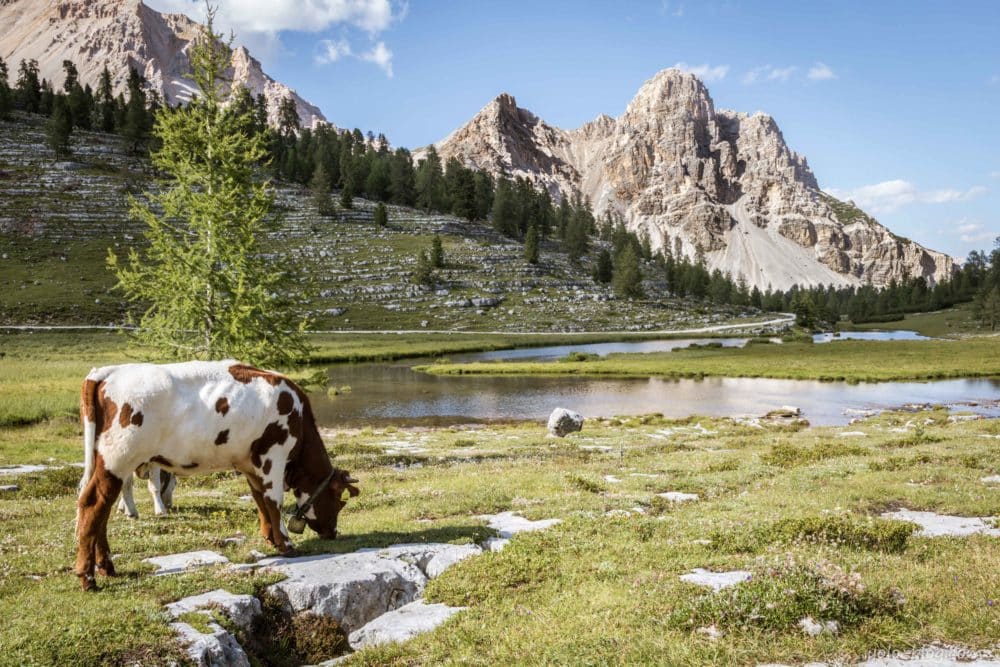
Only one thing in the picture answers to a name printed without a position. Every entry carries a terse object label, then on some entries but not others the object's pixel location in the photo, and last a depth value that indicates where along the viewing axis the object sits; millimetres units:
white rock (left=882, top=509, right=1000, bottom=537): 11805
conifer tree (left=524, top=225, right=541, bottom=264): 165750
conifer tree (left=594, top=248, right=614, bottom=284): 183625
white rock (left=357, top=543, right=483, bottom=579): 10742
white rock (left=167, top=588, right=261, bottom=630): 8391
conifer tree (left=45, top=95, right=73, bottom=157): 159375
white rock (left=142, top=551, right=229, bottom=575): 10109
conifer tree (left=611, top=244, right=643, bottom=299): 167750
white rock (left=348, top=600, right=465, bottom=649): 8650
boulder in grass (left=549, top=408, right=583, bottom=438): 34812
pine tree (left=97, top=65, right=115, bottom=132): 187500
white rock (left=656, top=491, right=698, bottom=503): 16312
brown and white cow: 9453
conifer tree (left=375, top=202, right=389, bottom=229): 173250
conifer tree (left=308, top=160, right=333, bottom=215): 170250
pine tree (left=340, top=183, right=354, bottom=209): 177750
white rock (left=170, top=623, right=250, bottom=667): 7330
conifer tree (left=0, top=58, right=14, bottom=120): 177625
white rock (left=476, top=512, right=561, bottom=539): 13039
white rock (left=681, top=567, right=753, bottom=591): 8816
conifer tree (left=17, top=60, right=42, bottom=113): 197375
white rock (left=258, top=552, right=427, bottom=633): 9273
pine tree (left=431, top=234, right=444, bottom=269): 152875
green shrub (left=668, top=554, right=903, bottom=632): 7461
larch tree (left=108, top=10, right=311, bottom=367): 20969
